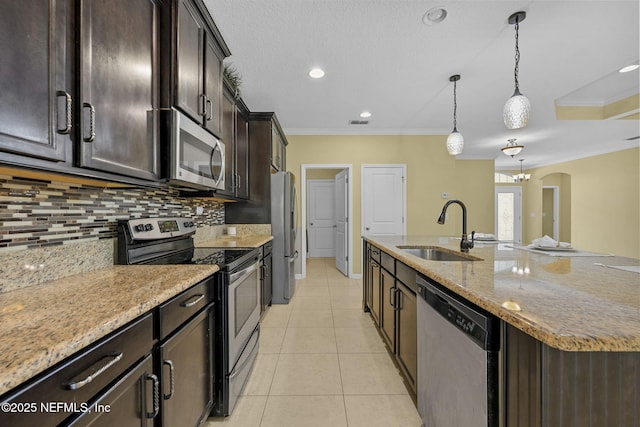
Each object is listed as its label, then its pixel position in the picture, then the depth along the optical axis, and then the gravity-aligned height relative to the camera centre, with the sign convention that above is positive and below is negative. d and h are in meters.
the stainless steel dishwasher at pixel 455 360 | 0.88 -0.57
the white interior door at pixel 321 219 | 6.90 -0.18
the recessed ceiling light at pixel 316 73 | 2.81 +1.47
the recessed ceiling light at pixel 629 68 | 2.75 +1.48
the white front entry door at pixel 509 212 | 8.67 -0.01
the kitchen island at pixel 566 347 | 0.65 -0.35
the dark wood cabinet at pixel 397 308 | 1.58 -0.69
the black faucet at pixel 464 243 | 1.94 -0.23
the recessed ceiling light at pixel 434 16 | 1.95 +1.45
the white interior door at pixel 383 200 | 4.84 +0.21
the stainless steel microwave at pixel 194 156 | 1.41 +0.35
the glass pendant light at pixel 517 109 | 2.05 +0.79
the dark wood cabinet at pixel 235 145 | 2.54 +0.71
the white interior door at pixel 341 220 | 5.00 -0.17
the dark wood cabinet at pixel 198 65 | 1.45 +0.89
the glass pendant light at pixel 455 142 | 2.96 +0.77
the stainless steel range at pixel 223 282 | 1.49 -0.42
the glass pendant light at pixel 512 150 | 4.94 +1.15
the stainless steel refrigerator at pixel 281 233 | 3.44 -0.27
